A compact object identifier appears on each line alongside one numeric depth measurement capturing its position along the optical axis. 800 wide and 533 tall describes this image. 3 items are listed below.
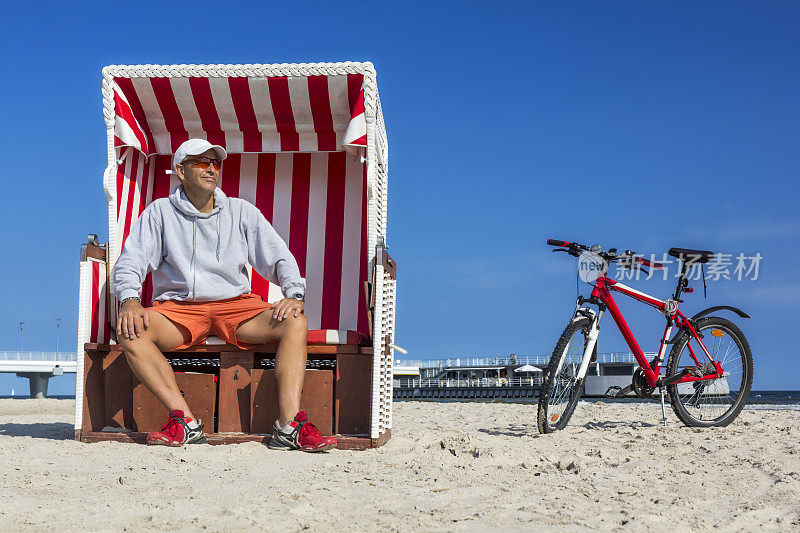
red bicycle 4.19
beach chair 3.72
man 3.44
